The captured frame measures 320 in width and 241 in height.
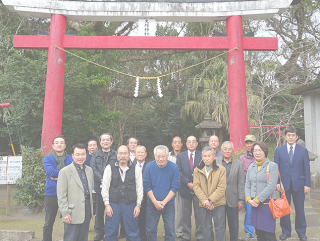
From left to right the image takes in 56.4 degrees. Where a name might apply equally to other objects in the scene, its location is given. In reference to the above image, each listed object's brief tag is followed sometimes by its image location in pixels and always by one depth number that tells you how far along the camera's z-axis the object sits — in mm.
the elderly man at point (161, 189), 3740
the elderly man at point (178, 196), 4655
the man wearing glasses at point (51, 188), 3855
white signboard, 6055
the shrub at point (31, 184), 6000
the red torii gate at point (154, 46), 6941
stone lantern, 9195
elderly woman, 3531
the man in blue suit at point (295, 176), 4270
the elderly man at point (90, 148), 4893
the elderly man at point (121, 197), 3629
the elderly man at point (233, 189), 4012
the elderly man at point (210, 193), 3760
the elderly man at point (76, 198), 3255
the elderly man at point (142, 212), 4188
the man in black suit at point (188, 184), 4277
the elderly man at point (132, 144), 4910
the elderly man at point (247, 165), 4328
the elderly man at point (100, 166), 4344
